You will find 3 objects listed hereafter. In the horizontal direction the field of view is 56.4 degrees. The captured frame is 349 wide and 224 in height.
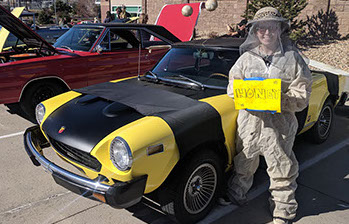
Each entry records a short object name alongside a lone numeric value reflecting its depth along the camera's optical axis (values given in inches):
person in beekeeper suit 108.3
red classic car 207.2
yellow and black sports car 99.7
